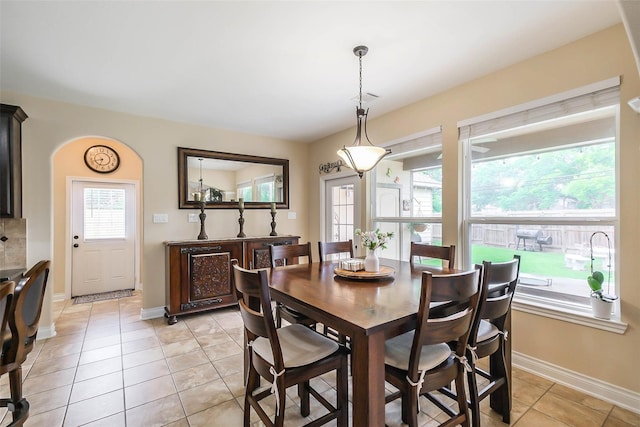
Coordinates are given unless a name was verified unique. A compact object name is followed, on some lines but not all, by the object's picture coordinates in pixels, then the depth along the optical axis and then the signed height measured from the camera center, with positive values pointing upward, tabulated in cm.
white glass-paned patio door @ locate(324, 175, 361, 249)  411 +9
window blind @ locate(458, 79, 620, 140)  200 +81
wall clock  447 +90
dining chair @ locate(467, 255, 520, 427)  152 -71
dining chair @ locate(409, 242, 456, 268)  234 -34
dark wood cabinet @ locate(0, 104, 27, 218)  266 +52
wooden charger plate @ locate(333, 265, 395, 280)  196 -42
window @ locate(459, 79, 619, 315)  209 +17
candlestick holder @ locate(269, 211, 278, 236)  435 -18
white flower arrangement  207 -19
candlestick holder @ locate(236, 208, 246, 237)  409 -12
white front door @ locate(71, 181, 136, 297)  446 -35
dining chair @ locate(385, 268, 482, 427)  127 -69
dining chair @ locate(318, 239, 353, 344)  278 -35
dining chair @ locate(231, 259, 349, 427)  136 -74
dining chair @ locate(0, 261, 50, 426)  146 -63
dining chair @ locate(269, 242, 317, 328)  212 -38
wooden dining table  118 -46
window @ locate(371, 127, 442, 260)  316 +25
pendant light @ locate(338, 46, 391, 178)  218 +47
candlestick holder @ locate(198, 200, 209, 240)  377 -14
